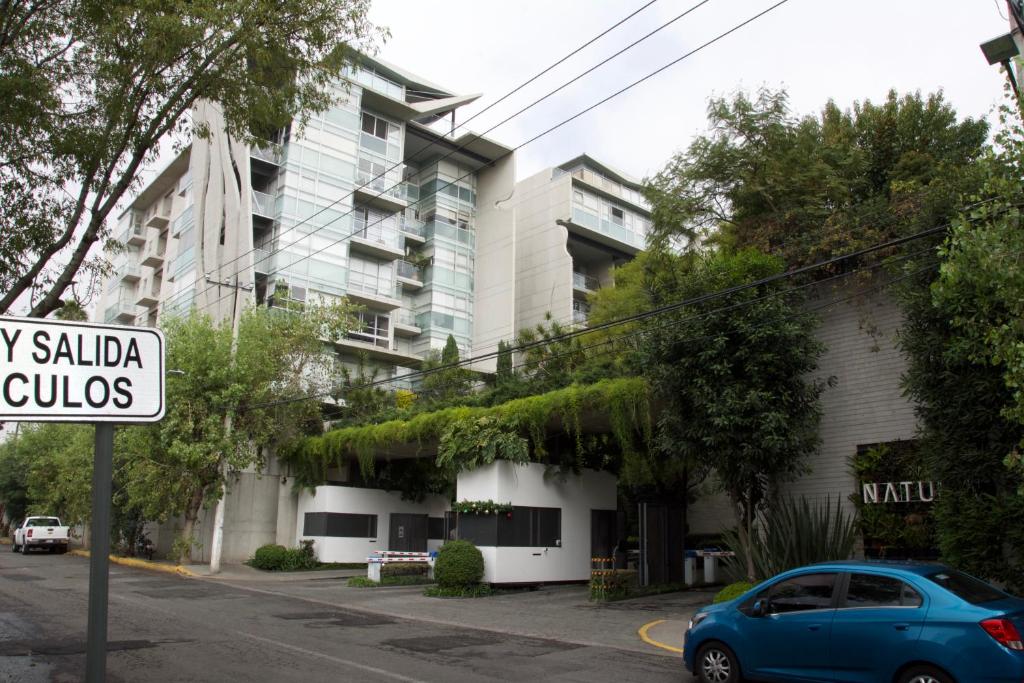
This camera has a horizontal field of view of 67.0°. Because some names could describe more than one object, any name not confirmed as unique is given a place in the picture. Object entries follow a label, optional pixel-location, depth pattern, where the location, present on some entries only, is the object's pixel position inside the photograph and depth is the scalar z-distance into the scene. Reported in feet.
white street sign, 11.07
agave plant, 46.73
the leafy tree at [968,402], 32.96
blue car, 23.27
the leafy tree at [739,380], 48.16
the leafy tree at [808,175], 54.19
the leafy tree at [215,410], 87.81
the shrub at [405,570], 80.33
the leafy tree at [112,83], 30.45
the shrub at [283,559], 91.81
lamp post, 34.19
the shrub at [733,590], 45.92
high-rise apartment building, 125.90
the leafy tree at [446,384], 98.75
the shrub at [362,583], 76.84
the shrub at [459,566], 67.21
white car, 119.85
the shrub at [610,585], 62.13
